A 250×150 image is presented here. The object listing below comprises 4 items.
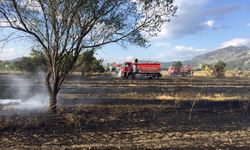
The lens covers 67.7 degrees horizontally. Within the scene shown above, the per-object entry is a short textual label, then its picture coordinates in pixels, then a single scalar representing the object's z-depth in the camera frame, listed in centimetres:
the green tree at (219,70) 3921
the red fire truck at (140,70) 2812
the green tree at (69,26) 728
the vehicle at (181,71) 3974
